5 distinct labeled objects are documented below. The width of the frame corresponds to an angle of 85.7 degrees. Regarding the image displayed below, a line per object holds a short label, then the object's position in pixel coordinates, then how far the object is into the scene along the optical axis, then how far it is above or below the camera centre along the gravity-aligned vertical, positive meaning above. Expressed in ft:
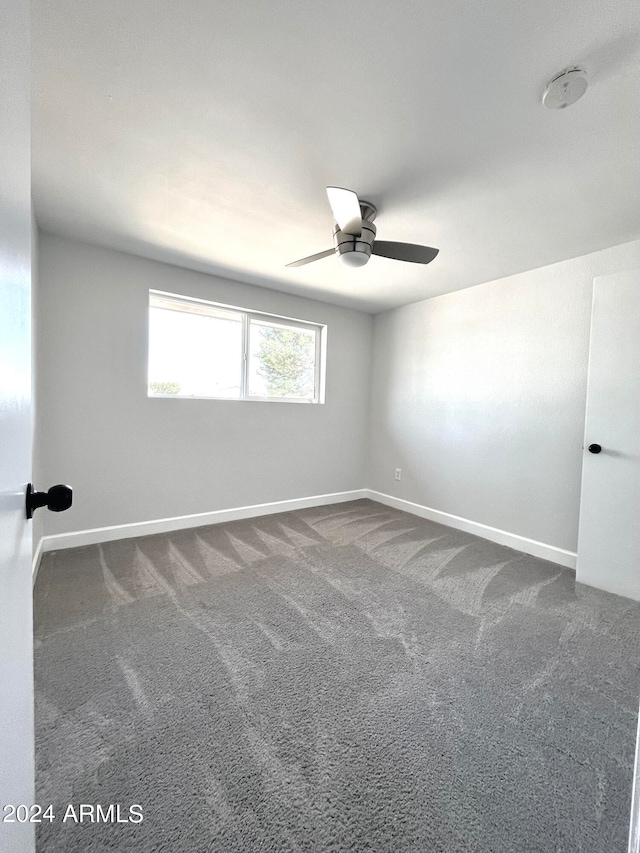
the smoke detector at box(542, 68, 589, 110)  3.97 +3.88
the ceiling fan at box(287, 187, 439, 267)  6.18 +3.14
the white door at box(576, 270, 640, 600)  7.46 -0.61
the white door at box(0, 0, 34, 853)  1.57 -0.15
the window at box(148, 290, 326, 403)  10.36 +1.79
